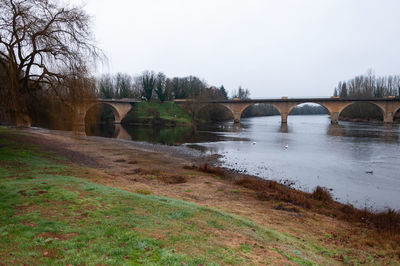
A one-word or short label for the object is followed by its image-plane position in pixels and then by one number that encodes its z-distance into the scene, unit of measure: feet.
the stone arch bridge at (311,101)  239.71
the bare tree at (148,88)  313.94
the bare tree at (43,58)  41.81
